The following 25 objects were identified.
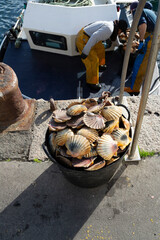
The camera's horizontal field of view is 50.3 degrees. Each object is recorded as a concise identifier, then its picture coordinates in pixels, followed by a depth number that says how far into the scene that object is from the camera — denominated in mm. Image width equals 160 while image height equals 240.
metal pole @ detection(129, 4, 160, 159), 1442
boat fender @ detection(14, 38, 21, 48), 6629
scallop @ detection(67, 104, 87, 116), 2000
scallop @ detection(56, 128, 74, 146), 1815
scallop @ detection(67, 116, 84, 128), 1930
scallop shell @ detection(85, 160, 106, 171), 1699
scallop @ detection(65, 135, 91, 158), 1680
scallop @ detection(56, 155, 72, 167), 1775
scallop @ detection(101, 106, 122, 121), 1910
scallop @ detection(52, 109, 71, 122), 1973
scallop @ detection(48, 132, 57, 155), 1913
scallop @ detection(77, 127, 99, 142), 1801
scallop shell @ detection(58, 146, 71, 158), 1784
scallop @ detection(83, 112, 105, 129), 1839
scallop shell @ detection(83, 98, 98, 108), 2207
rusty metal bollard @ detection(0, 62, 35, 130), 2586
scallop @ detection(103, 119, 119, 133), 1891
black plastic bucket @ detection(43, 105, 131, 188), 1745
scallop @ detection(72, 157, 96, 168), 1683
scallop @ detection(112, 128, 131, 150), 1843
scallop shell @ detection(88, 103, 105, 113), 1994
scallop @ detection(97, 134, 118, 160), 1697
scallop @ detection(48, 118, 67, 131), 1940
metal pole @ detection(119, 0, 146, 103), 1688
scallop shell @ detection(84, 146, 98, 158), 1763
